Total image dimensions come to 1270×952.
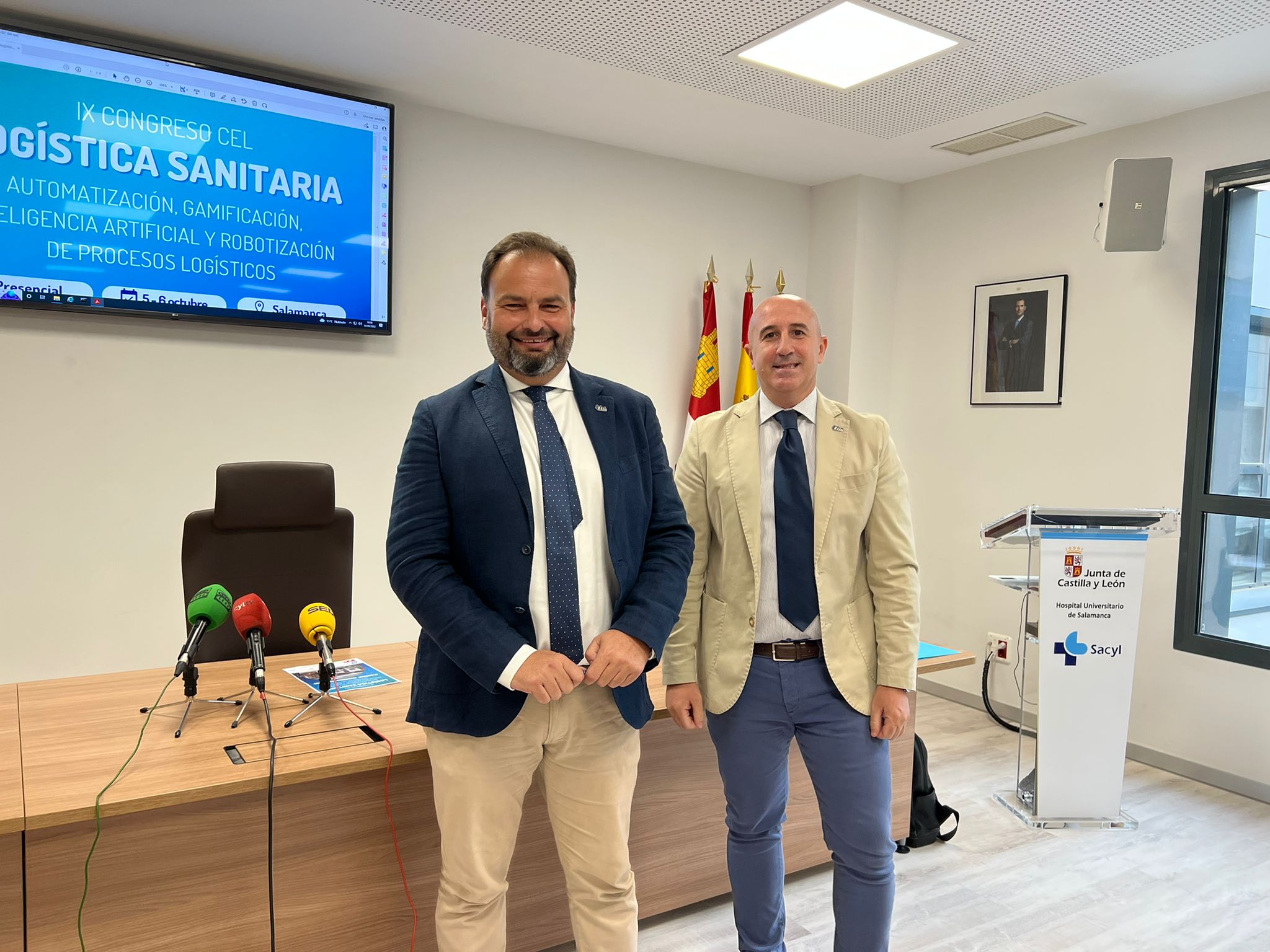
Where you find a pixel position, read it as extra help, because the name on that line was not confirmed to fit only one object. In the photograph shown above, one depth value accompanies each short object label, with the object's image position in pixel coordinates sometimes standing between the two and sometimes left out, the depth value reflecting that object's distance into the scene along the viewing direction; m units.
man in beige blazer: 1.97
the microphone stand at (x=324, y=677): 2.10
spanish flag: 5.07
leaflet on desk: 2.30
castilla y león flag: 4.94
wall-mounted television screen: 3.25
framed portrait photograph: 4.45
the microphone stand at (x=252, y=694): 2.12
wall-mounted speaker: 3.75
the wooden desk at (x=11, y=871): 1.57
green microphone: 1.97
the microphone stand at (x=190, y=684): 1.92
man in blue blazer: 1.66
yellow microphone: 2.14
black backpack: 3.05
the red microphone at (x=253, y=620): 2.01
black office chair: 2.66
